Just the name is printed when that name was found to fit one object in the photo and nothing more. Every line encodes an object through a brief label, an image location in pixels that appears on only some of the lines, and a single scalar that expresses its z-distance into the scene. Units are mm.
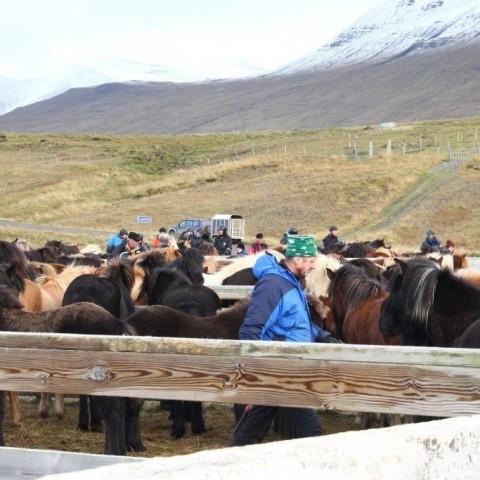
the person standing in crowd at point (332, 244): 22938
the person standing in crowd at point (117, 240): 23086
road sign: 34938
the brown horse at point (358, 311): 9812
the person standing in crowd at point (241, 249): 27180
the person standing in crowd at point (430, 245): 22734
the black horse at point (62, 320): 8250
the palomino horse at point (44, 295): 10625
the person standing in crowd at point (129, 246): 21250
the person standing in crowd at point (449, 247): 24866
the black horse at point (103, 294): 10727
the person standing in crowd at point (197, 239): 25594
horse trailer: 46938
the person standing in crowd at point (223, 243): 27612
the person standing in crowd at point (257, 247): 23373
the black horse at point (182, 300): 9844
